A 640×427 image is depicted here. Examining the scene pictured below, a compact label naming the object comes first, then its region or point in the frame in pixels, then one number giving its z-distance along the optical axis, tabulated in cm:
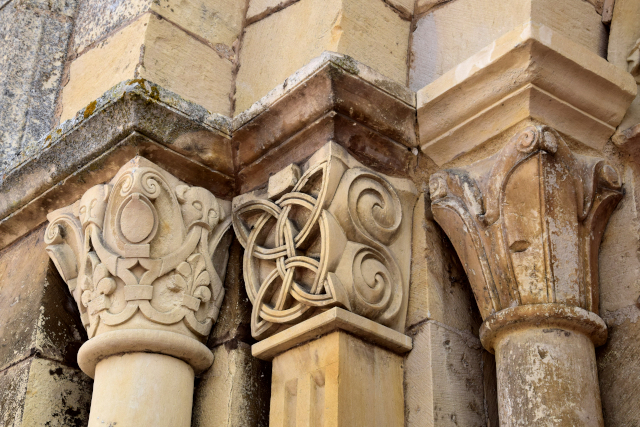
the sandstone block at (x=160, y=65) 235
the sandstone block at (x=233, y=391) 208
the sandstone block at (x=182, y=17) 246
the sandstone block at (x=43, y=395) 218
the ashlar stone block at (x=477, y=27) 215
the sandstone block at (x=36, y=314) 230
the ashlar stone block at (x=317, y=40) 225
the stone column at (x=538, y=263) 180
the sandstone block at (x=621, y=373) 184
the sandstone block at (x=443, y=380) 193
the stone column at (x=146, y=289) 204
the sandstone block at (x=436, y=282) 207
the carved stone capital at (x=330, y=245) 198
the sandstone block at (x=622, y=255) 195
